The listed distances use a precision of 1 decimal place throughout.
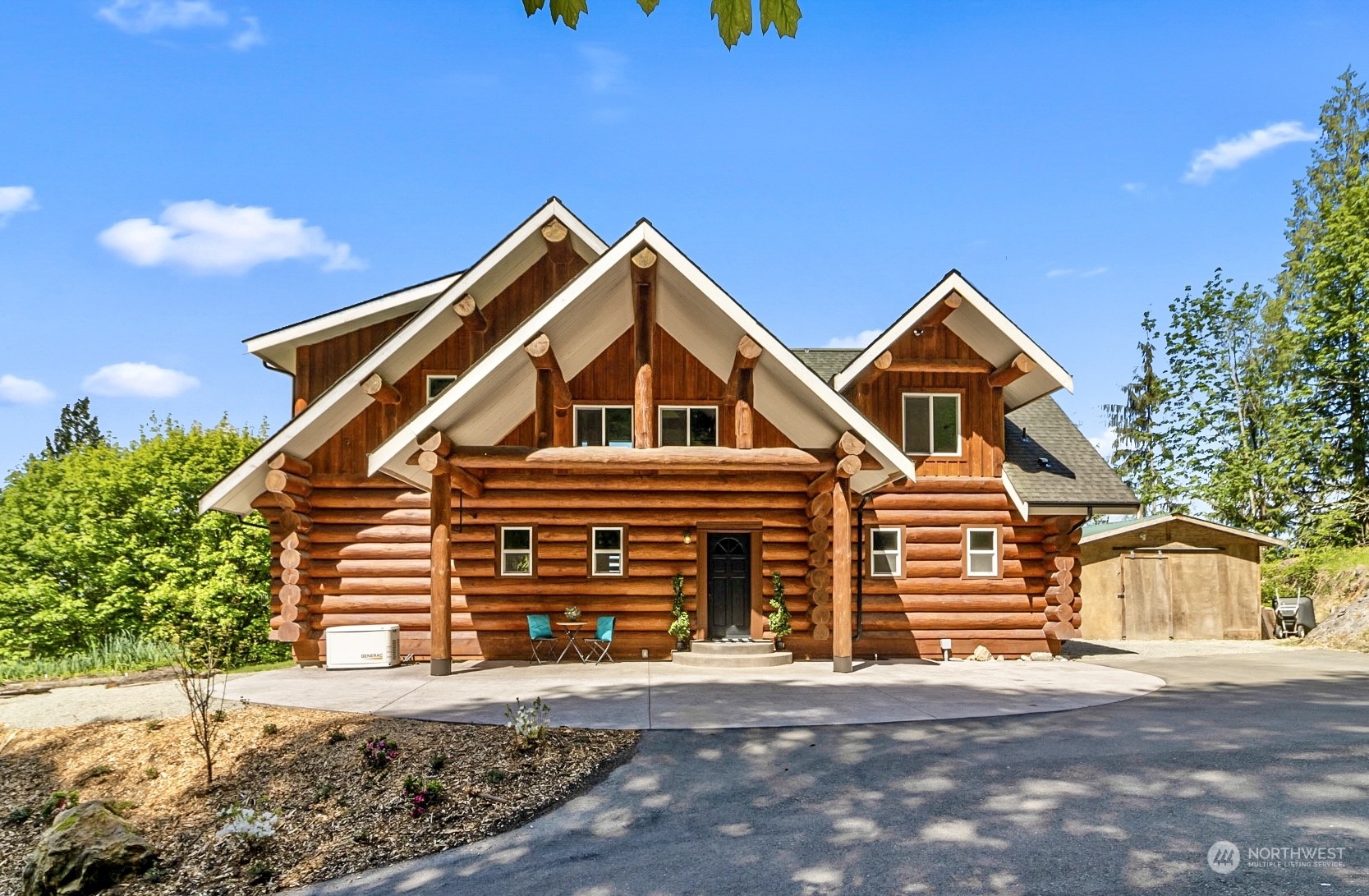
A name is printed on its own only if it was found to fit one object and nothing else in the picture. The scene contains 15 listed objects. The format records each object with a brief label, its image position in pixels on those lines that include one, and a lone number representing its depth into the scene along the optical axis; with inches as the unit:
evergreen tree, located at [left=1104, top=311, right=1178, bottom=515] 1638.8
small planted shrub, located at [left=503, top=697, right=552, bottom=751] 312.3
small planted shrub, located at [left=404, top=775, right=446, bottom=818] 267.4
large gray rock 254.7
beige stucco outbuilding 877.2
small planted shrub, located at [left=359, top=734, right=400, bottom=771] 305.9
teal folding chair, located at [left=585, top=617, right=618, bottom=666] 590.9
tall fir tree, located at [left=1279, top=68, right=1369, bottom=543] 1132.5
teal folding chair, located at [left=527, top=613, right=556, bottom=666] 587.8
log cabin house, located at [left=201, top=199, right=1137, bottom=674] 575.5
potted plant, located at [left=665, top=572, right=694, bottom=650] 603.2
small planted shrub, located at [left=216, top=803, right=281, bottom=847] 258.4
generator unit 564.7
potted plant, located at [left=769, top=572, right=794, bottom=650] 605.3
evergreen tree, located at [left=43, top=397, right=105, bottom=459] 2177.7
